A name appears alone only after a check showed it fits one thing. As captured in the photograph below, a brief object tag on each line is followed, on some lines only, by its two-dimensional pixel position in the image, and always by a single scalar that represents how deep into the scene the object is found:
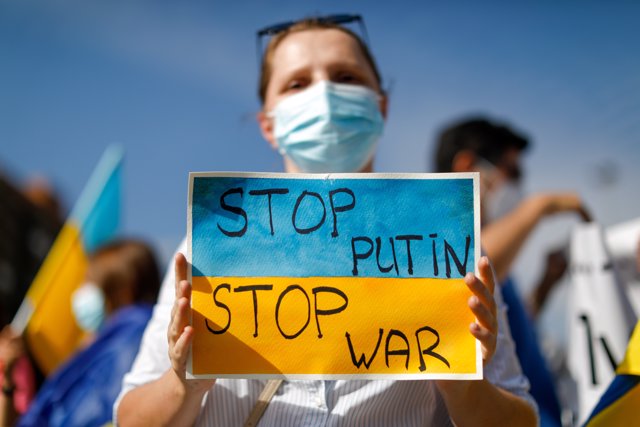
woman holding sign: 1.42
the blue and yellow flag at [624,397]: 1.75
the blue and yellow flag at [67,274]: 3.74
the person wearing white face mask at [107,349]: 3.13
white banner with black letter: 2.53
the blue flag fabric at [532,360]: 2.56
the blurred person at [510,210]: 2.65
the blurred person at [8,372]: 2.72
